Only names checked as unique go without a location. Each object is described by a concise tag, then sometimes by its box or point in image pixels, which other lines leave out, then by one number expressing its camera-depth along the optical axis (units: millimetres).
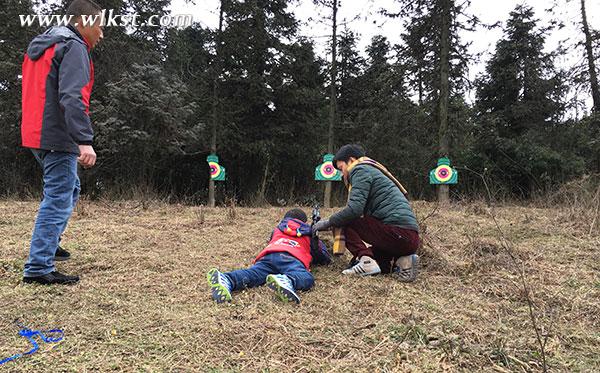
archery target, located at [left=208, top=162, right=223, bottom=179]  11094
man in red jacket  2271
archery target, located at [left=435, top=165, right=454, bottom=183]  9336
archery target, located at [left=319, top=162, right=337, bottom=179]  10281
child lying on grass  2205
